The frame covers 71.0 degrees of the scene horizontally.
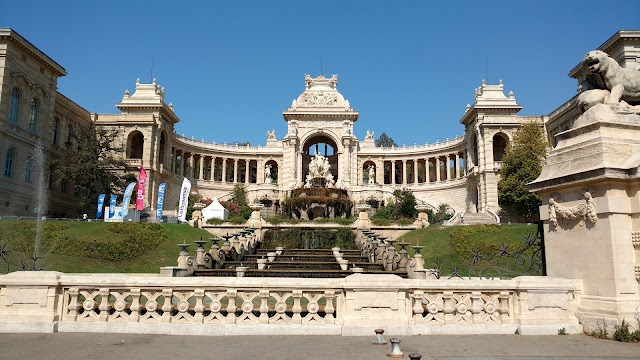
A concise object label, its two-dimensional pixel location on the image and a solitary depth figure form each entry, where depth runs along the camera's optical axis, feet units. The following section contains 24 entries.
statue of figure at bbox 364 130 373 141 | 280.92
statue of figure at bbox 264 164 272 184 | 233.96
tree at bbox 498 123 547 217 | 163.32
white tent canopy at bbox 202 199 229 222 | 144.05
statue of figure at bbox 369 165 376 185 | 235.15
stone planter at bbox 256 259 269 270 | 70.79
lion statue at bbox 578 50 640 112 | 29.07
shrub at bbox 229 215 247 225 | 134.23
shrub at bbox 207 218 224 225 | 132.03
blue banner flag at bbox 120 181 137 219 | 136.05
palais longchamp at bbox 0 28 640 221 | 146.51
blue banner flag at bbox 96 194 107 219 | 141.79
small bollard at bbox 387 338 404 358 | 21.42
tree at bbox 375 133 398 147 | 394.52
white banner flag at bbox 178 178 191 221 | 136.98
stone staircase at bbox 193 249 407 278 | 61.01
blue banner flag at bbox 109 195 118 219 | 137.18
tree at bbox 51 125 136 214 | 156.97
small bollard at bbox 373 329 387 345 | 23.99
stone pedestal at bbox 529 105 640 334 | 25.70
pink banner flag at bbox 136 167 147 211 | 146.27
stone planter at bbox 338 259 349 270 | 70.64
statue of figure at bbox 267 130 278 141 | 279.28
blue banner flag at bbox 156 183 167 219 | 145.28
